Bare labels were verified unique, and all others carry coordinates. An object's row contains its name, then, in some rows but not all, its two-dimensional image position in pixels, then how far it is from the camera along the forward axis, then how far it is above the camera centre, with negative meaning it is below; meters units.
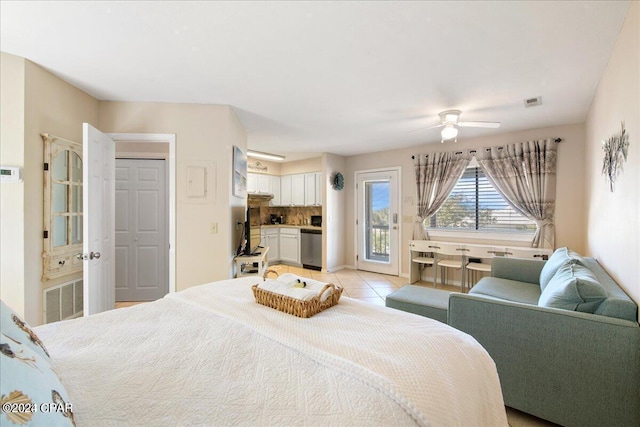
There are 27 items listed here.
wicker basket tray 1.42 -0.47
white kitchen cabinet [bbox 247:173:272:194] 6.43 +0.65
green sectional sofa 1.59 -0.82
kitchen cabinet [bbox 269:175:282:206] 7.06 +0.45
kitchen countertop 6.43 -0.35
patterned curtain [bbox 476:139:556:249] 4.08 +0.47
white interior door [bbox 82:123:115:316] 2.60 -0.10
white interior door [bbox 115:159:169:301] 3.94 -0.27
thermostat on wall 2.25 +0.29
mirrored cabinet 2.52 +0.04
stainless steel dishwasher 6.25 -0.82
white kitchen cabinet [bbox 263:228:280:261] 6.80 -0.73
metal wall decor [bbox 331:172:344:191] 6.10 +0.65
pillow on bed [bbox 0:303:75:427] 0.59 -0.40
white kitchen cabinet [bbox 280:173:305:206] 6.75 +0.52
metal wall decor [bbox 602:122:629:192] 1.92 +0.43
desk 3.99 -0.59
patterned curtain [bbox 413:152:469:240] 4.87 +0.58
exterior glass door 5.70 -0.21
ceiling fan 3.35 +1.05
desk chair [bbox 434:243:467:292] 4.53 -0.72
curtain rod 4.02 +1.00
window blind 4.48 +0.01
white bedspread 0.79 -0.53
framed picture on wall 3.49 +0.51
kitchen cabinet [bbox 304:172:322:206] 6.46 +0.51
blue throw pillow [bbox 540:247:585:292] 2.49 -0.47
